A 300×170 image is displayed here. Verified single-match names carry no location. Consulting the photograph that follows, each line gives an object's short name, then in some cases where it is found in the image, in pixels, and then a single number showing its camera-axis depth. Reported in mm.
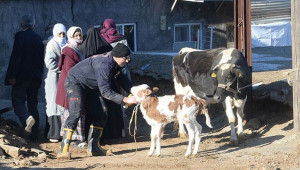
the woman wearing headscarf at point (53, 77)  9547
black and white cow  9859
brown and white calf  8383
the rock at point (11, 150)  8375
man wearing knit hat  8086
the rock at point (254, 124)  10742
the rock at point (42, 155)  8383
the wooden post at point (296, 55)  9164
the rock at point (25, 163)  7914
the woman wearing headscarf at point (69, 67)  9141
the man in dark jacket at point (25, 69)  9812
